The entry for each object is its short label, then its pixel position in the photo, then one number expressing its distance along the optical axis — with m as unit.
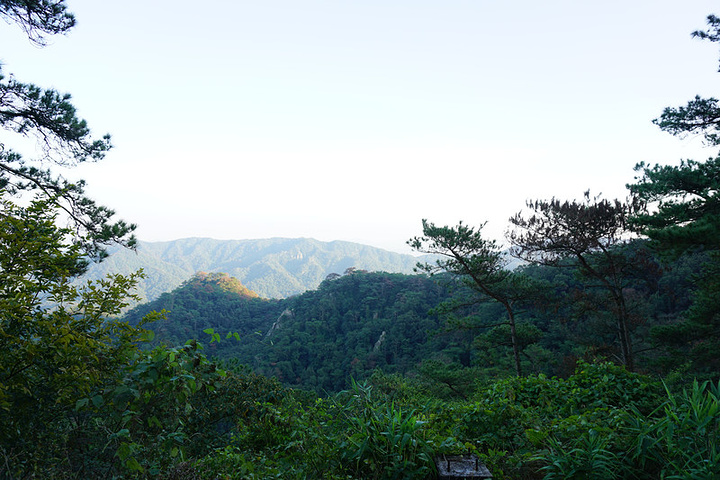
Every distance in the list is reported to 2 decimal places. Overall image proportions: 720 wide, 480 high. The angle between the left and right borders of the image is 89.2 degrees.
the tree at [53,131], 4.61
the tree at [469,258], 10.43
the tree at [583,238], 9.05
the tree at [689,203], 5.89
